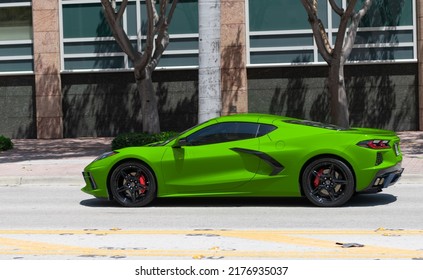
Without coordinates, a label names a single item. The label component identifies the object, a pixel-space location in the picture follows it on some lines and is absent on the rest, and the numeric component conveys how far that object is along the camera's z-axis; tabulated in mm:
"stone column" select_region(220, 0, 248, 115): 26109
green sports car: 12000
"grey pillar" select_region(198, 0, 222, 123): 17672
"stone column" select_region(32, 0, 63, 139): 27094
